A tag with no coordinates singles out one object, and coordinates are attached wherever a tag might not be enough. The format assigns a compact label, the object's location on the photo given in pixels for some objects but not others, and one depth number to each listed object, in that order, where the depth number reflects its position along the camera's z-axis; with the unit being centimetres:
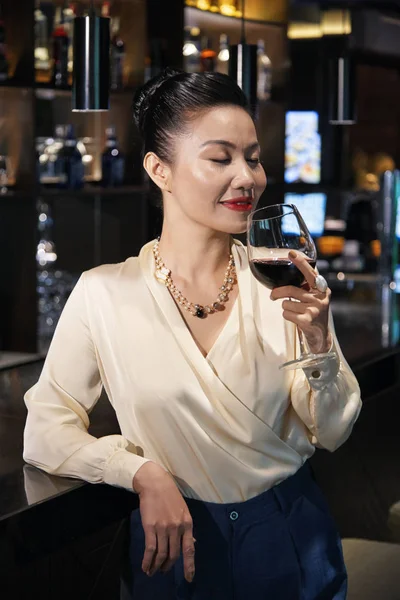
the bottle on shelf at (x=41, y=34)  414
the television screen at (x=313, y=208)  628
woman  175
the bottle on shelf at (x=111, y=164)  427
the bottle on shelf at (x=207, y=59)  477
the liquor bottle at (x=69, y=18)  419
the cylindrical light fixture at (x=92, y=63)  266
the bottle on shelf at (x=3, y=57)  350
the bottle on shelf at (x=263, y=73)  518
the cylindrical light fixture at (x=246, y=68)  375
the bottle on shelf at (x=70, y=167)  409
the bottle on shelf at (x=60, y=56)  394
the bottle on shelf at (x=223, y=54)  481
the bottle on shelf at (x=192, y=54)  482
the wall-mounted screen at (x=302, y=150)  638
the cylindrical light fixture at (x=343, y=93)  430
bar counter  169
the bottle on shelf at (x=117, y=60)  423
